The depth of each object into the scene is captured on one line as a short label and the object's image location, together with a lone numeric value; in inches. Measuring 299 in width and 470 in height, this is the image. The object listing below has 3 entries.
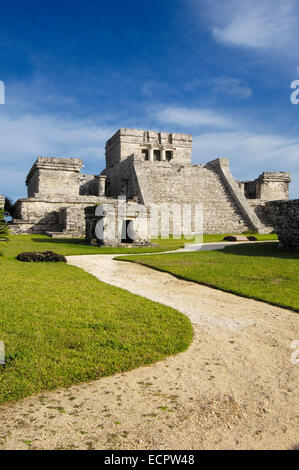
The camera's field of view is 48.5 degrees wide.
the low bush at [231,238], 724.7
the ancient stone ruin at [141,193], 855.7
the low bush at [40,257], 404.5
